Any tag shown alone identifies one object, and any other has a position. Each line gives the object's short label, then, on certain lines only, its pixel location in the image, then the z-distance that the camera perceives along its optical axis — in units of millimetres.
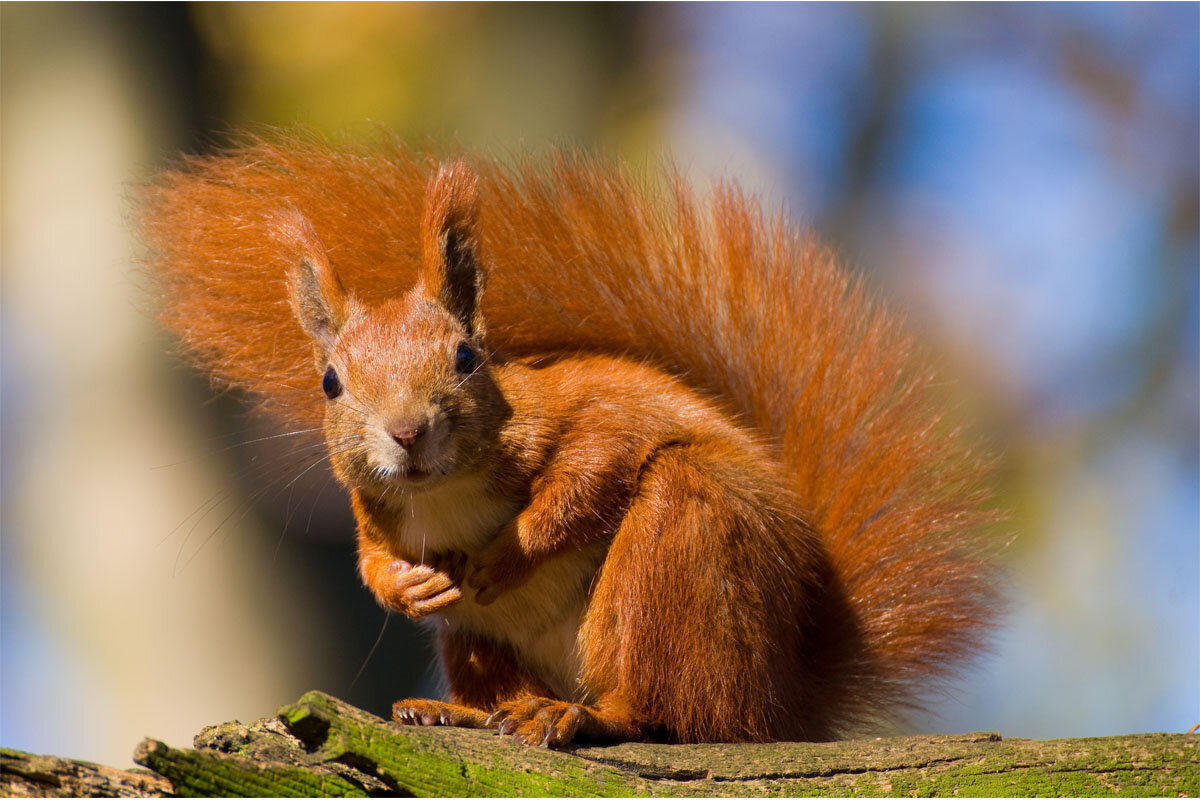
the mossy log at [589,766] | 3664
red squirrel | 3725
